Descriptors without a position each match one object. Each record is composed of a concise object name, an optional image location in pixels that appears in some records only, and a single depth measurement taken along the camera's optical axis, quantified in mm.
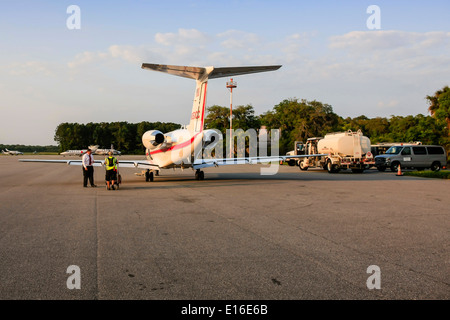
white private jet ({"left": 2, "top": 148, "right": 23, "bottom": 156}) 122788
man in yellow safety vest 16406
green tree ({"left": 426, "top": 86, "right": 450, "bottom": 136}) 38906
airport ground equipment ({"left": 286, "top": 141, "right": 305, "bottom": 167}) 36841
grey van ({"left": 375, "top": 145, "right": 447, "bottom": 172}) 30438
